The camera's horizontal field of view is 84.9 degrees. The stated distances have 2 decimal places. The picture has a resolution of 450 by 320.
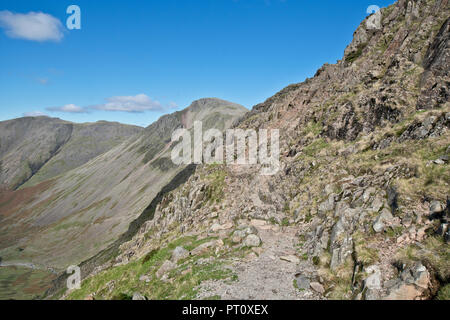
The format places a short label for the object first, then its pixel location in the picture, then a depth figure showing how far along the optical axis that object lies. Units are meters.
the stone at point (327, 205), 20.47
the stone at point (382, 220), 14.19
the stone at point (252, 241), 20.50
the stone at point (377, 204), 15.70
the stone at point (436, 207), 12.57
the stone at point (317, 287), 13.12
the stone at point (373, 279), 11.12
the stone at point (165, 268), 20.26
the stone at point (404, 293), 10.02
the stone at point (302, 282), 13.81
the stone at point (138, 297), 15.96
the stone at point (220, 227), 26.41
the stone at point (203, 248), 21.69
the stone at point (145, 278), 20.26
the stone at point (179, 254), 21.56
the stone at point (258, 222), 25.37
